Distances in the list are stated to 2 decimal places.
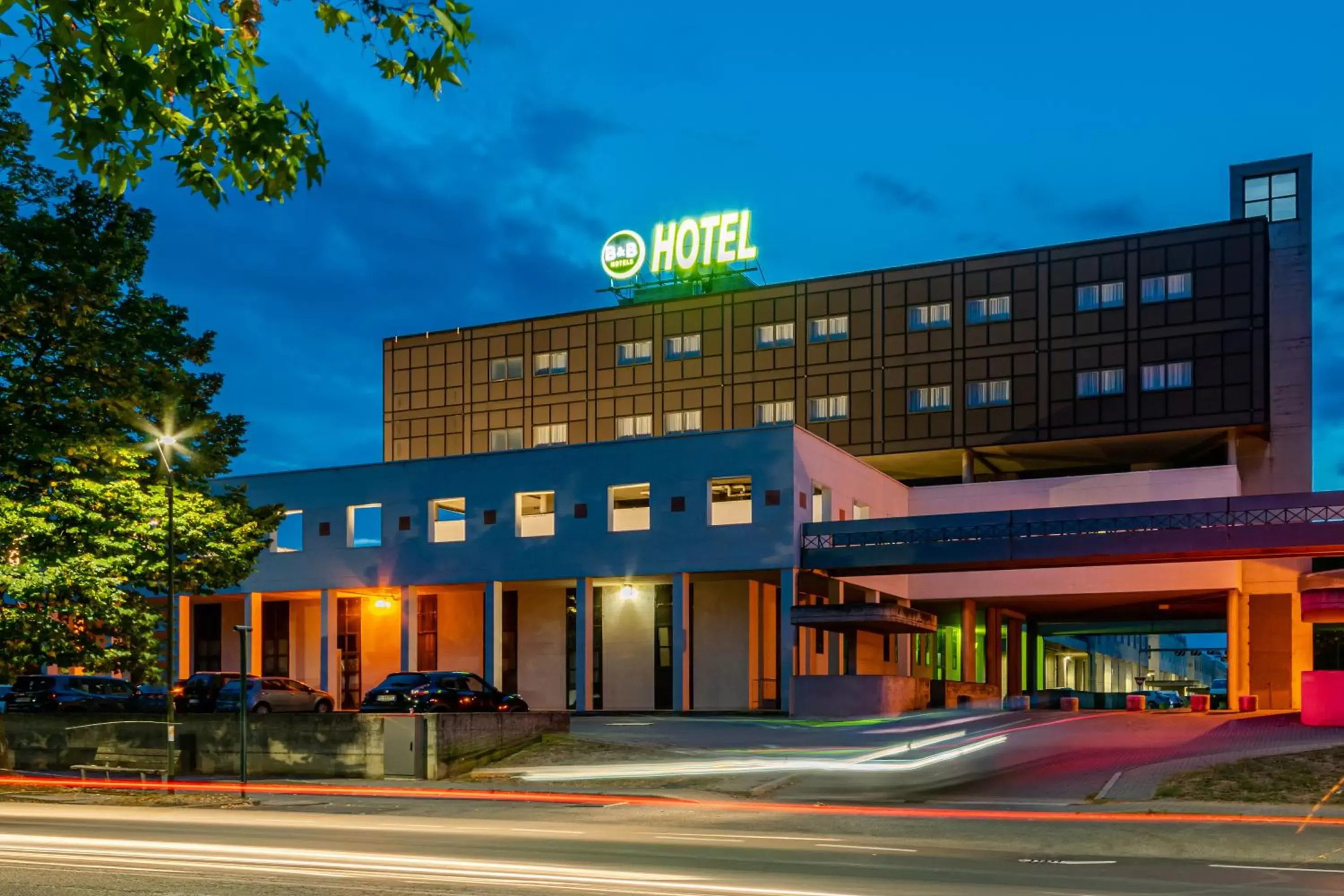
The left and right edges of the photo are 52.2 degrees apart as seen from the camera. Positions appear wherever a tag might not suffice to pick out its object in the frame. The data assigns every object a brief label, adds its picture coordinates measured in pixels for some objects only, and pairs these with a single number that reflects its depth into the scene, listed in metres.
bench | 34.62
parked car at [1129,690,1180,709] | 76.25
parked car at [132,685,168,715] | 39.56
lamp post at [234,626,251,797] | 26.31
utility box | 31.92
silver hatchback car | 41.62
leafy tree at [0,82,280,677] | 28.97
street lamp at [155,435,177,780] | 29.86
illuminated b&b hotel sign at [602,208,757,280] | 76.31
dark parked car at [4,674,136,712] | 41.28
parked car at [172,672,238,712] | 42.97
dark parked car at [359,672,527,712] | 39.38
